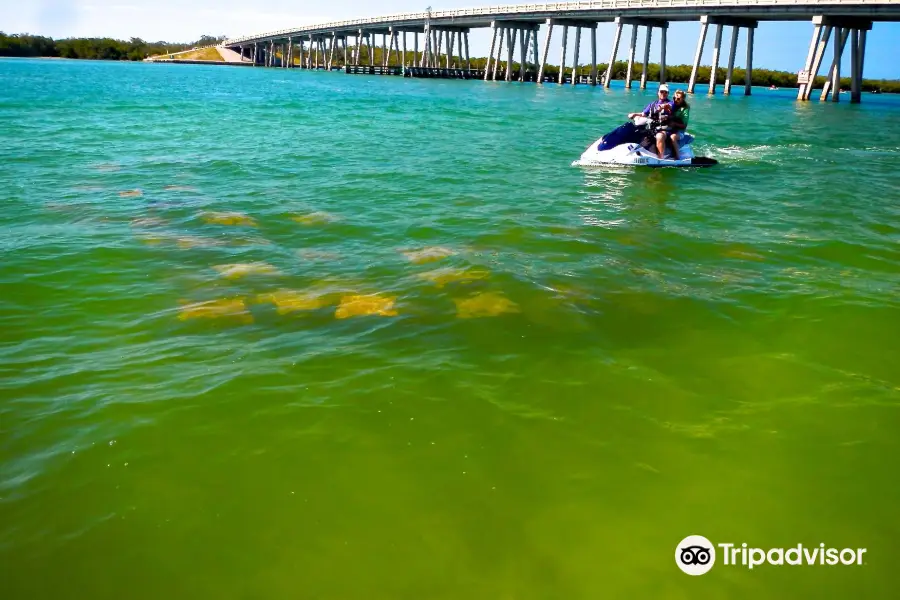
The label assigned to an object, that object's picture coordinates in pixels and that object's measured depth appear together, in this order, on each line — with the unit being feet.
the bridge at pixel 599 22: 185.06
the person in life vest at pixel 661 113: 63.10
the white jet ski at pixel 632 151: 64.28
